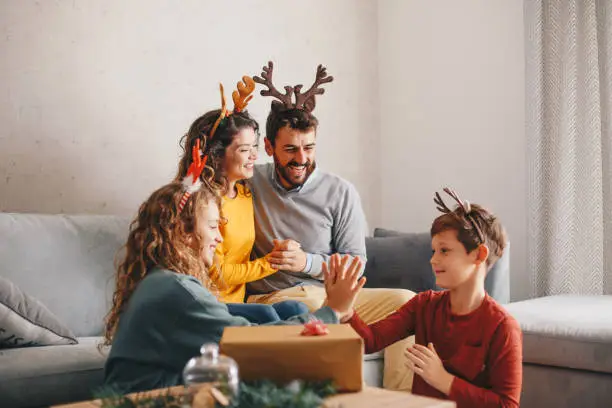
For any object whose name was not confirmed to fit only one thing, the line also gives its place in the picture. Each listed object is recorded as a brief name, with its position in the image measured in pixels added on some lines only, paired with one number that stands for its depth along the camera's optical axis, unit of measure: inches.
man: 101.4
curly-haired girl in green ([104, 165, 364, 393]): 62.6
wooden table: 52.1
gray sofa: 78.9
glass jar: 49.3
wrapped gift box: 54.7
